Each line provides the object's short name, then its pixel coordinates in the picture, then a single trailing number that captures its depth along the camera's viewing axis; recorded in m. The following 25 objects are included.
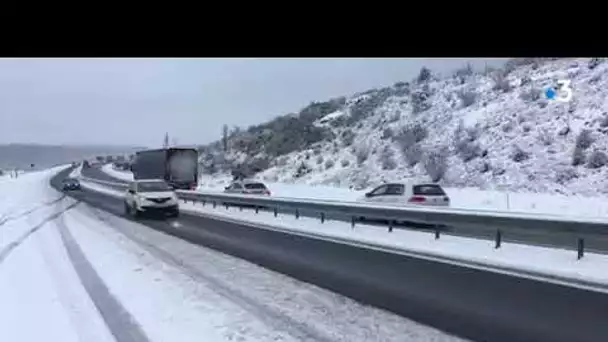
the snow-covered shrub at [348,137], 56.65
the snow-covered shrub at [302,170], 55.06
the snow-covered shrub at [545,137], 34.78
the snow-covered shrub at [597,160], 30.25
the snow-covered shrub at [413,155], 42.59
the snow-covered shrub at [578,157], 31.31
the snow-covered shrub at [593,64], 41.03
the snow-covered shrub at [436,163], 38.47
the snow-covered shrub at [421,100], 53.22
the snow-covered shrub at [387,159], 44.62
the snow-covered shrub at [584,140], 32.06
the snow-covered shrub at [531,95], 40.81
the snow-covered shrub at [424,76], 66.33
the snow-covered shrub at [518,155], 34.59
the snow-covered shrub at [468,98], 47.03
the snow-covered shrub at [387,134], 50.74
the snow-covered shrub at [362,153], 49.38
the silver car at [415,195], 24.46
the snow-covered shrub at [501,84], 45.66
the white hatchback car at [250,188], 36.53
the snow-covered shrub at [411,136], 45.44
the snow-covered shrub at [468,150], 38.25
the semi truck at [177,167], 52.03
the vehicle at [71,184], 60.25
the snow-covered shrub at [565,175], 30.64
